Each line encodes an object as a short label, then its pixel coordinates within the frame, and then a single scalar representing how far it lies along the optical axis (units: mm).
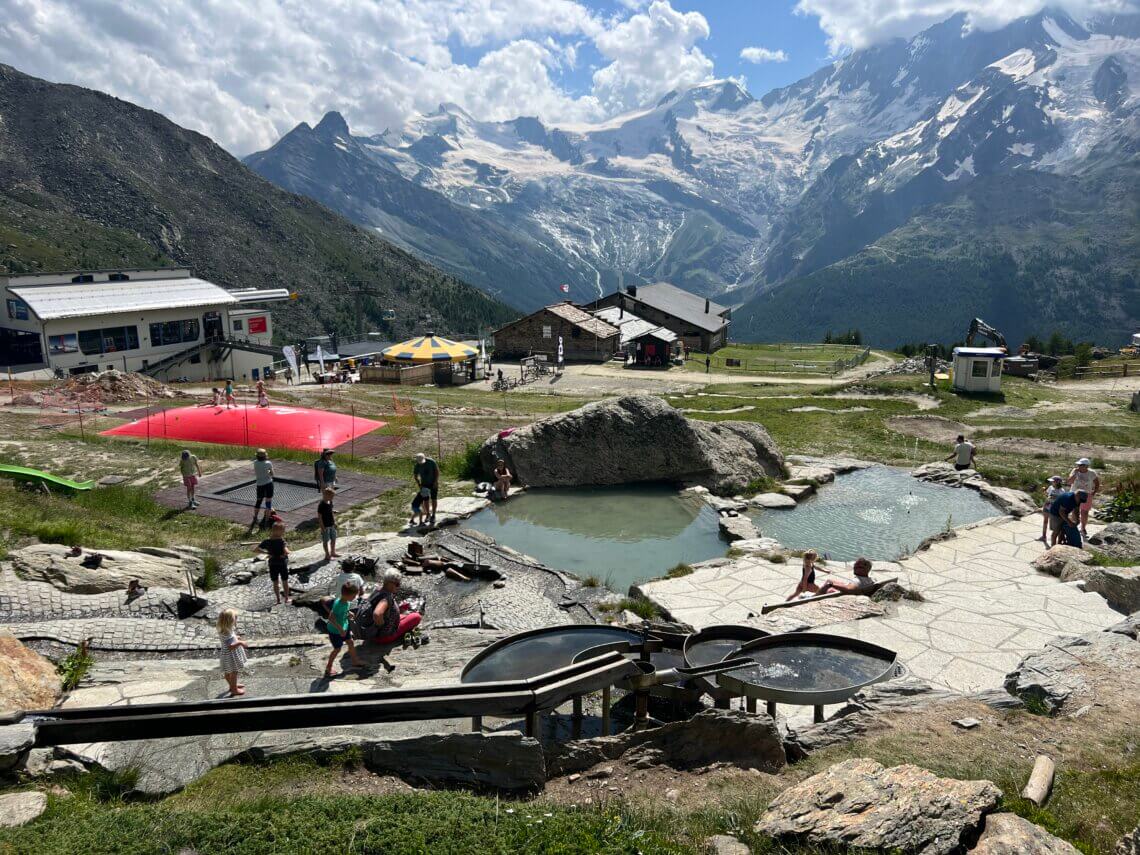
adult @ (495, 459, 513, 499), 22703
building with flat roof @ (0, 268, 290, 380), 55281
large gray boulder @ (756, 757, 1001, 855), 5609
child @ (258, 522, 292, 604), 13766
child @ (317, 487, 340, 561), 15664
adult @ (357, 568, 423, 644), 11812
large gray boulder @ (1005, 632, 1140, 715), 8562
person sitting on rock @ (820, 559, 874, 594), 13930
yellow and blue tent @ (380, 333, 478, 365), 53625
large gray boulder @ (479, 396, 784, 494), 24219
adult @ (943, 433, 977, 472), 25672
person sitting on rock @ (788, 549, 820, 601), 14070
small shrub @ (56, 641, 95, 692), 9758
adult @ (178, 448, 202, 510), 19203
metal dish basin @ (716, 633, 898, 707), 8867
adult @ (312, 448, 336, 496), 19578
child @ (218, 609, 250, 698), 9694
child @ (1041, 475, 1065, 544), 17109
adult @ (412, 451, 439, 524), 18531
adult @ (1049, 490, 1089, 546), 16219
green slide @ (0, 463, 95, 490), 18859
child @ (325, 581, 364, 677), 10898
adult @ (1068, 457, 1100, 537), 17625
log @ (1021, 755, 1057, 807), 6297
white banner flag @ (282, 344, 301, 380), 42875
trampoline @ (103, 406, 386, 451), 26547
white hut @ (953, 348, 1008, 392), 43031
